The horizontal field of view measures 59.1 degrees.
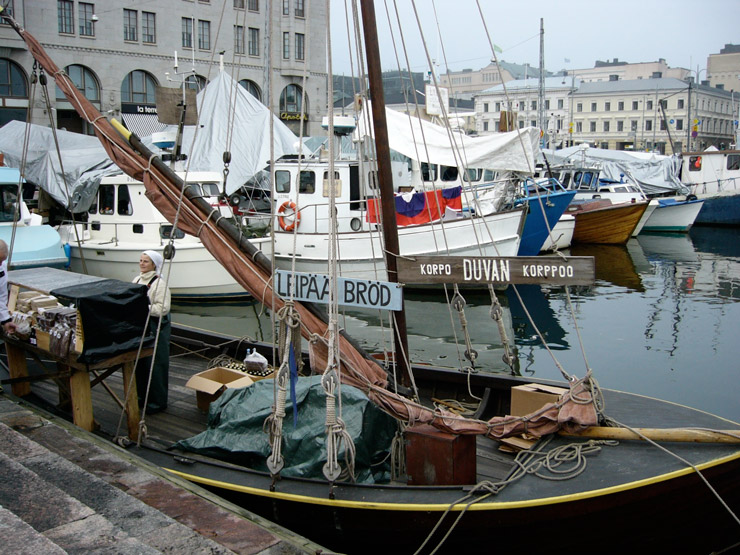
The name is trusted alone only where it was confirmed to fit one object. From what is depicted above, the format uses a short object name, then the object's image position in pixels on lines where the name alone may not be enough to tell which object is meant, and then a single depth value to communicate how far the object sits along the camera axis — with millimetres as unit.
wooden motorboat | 30953
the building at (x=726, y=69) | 122438
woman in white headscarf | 6789
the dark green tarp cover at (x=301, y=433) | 5680
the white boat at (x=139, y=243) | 17656
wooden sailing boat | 4715
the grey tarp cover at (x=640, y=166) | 41781
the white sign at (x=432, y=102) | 23520
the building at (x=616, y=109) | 95062
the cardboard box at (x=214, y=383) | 7062
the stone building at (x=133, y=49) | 37312
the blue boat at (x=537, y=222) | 20891
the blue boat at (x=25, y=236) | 15734
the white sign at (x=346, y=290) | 5789
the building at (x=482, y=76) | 124675
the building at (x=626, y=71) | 110250
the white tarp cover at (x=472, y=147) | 17516
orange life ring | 18531
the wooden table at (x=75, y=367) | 6145
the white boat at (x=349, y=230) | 18062
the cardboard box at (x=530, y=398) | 6137
